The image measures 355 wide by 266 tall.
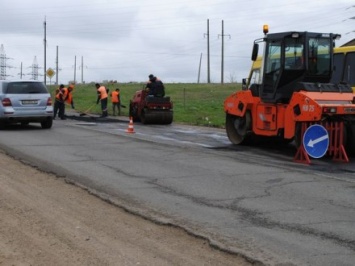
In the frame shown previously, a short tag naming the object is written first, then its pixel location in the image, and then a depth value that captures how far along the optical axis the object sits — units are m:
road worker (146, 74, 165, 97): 24.06
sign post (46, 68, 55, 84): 45.73
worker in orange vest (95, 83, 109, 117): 28.89
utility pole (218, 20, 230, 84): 68.44
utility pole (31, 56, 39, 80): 87.44
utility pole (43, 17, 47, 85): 54.04
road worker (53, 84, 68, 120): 26.25
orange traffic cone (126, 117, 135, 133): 19.22
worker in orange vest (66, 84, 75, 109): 28.97
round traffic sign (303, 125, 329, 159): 12.30
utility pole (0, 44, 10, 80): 84.81
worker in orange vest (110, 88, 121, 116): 30.28
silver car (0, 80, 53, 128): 19.16
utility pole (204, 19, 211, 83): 73.16
